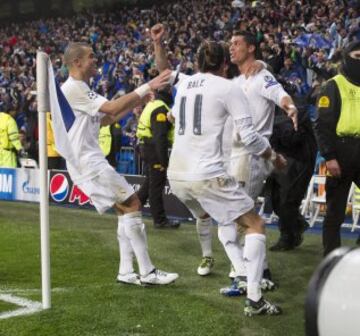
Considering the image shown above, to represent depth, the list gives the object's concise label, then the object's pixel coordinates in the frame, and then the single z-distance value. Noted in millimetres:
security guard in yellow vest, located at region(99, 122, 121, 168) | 12953
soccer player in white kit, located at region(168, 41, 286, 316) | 4762
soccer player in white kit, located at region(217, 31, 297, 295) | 5668
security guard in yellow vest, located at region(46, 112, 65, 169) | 12840
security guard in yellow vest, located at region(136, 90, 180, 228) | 9359
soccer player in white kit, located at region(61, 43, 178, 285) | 5391
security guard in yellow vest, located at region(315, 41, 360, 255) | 5609
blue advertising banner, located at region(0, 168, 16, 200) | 13719
